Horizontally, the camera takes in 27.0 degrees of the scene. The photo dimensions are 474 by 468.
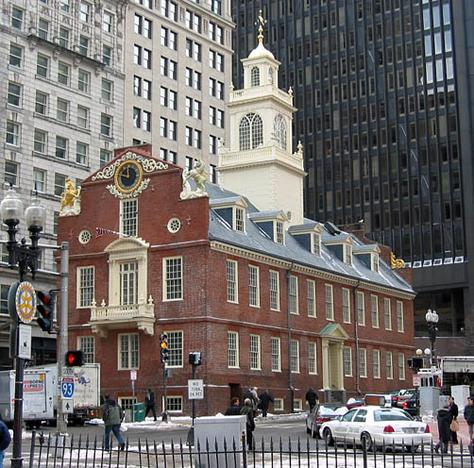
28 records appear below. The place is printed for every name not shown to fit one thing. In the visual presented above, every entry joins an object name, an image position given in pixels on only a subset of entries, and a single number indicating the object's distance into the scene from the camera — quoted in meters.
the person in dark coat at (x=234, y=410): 29.20
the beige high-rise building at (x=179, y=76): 86.94
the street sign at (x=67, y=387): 27.88
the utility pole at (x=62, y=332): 29.61
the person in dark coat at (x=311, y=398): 54.19
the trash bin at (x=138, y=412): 47.65
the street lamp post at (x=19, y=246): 20.08
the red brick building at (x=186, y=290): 52.66
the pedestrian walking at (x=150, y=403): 48.62
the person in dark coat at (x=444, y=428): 30.03
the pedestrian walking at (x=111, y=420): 30.47
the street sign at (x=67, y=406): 28.11
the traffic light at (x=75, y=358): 25.48
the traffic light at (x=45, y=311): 22.72
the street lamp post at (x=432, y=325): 49.77
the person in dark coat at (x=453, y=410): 31.31
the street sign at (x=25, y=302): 20.52
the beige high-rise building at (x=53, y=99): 74.06
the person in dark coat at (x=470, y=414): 30.86
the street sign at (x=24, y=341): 20.34
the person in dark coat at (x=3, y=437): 18.95
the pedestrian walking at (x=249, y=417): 28.79
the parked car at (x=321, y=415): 36.69
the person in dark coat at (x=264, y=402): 52.00
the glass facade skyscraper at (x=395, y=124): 112.25
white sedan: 30.30
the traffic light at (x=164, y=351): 45.50
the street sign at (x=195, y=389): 35.78
